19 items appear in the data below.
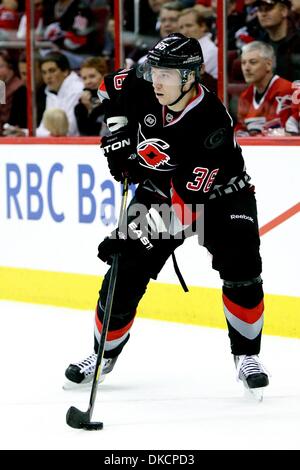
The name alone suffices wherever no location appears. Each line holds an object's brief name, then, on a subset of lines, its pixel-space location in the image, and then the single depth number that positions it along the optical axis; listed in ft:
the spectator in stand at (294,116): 39.63
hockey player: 28.73
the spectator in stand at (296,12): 39.35
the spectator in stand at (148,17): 45.42
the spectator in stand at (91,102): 46.21
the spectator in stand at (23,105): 48.73
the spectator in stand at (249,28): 41.22
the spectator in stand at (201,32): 42.65
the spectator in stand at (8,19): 50.75
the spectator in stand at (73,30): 49.01
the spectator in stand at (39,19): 49.08
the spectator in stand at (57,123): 46.78
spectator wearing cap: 39.65
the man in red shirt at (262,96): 40.24
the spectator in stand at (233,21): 41.91
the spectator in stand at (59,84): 47.78
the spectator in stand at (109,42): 47.19
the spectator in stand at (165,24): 44.34
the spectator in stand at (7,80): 49.33
